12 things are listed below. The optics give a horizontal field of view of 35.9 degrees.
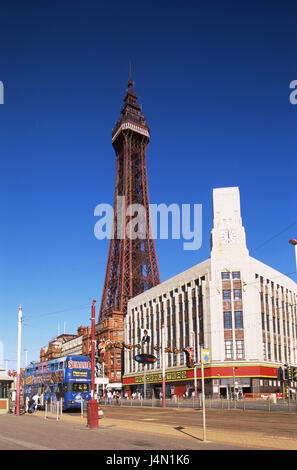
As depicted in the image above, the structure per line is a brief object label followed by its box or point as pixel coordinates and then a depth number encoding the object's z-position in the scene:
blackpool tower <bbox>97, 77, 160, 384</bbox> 113.12
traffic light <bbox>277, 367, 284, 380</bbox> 40.57
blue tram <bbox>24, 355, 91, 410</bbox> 37.53
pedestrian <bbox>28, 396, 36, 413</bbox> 39.97
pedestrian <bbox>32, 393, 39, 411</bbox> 40.19
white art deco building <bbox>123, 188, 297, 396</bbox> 63.41
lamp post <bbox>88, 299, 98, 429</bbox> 21.22
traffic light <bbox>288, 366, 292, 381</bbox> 37.19
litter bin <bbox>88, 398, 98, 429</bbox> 21.22
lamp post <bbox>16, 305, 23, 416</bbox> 38.69
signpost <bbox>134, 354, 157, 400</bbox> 56.03
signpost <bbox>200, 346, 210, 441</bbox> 15.57
